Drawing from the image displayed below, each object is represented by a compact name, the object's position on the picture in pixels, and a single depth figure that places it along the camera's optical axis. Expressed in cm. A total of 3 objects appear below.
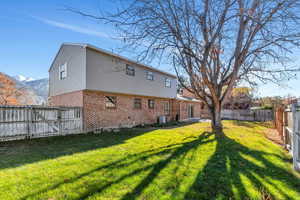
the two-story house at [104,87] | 906
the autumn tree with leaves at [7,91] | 1602
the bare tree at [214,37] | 510
